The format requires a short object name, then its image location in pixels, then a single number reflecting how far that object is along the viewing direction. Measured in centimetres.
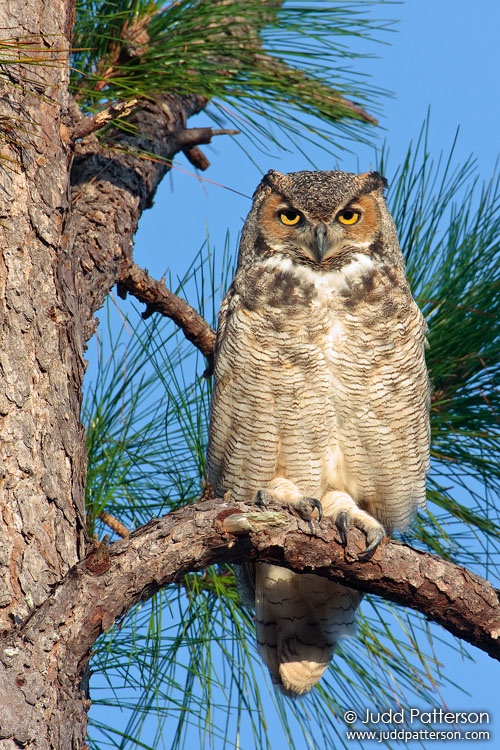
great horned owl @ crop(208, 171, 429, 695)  1341
